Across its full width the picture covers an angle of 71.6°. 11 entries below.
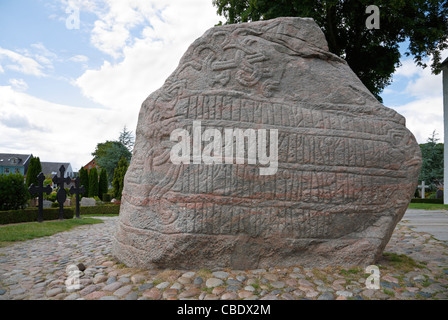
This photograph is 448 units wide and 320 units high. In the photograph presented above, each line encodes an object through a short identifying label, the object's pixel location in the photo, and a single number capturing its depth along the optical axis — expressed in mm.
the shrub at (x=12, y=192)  9156
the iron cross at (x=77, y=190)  9898
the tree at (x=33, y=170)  18198
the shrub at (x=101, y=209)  13069
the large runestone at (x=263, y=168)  3537
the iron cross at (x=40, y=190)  8473
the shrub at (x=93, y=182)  19953
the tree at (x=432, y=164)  22786
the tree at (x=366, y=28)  11344
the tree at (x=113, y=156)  24062
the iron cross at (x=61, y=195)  9156
